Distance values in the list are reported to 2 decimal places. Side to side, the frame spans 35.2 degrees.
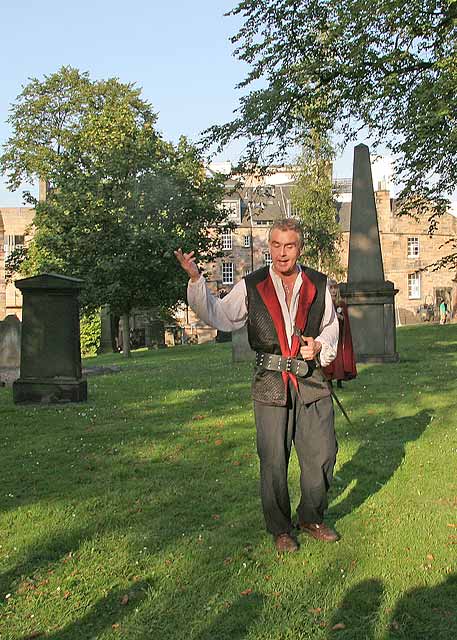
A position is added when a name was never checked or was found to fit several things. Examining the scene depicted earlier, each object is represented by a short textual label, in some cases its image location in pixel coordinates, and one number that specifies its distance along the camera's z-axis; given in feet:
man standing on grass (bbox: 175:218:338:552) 15.47
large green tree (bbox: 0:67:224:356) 91.09
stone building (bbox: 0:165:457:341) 197.98
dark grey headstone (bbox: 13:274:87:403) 36.40
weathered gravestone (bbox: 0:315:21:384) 59.82
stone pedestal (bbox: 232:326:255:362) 59.82
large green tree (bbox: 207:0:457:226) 45.65
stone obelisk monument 52.85
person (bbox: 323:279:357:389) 32.58
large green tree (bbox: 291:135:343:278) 156.02
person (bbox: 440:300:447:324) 134.51
